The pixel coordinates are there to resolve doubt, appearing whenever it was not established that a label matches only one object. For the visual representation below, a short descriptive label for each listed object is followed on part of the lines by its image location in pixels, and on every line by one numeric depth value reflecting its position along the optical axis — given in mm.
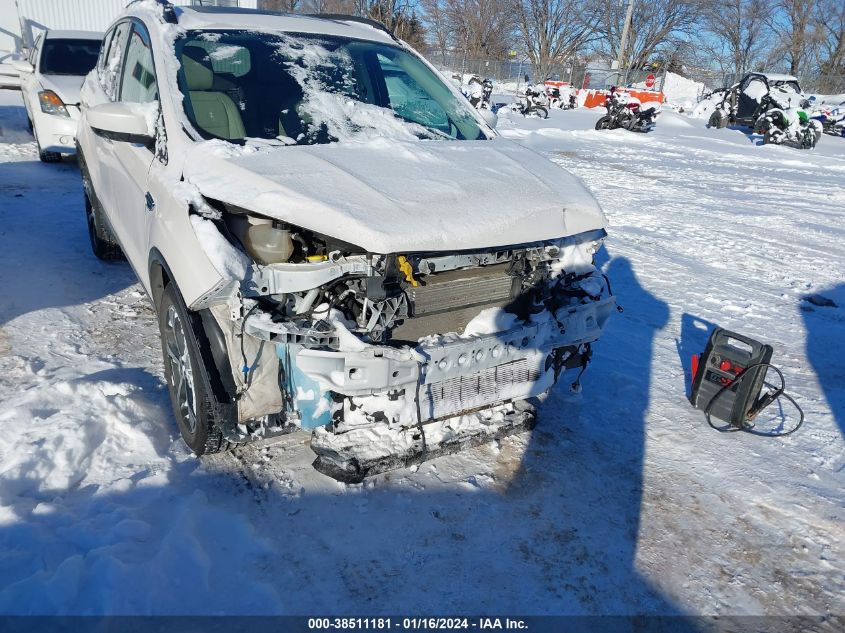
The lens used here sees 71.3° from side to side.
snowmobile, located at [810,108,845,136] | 21344
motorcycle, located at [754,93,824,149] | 16719
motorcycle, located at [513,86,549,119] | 21812
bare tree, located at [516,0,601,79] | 48531
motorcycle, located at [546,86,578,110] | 26538
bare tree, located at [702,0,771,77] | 46125
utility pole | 34662
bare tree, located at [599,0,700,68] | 47969
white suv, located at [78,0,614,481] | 2414
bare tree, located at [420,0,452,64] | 47378
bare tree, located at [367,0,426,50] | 39534
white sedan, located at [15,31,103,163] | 8117
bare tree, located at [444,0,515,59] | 47219
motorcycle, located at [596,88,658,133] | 18312
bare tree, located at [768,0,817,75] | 42625
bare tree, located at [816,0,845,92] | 41469
